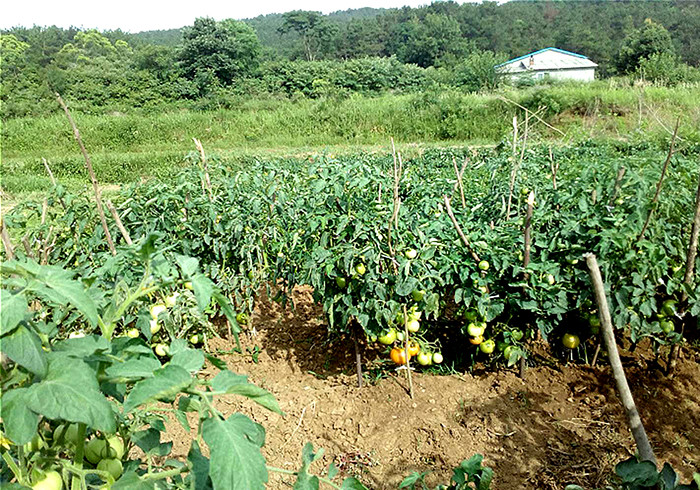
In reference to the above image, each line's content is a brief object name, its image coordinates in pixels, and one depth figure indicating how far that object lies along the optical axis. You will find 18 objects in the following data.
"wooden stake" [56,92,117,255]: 2.12
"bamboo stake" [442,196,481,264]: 2.35
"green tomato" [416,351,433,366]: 2.56
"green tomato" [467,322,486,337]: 2.48
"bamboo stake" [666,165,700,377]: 2.10
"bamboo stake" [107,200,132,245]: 2.36
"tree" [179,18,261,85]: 25.59
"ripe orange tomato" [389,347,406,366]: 2.56
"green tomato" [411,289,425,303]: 2.44
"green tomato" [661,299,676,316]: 2.34
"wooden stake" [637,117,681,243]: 2.23
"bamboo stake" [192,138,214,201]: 3.09
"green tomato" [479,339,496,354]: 2.52
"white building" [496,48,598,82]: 39.12
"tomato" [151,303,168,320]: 2.54
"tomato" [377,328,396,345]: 2.51
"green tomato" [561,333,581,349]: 2.51
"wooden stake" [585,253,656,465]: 1.10
